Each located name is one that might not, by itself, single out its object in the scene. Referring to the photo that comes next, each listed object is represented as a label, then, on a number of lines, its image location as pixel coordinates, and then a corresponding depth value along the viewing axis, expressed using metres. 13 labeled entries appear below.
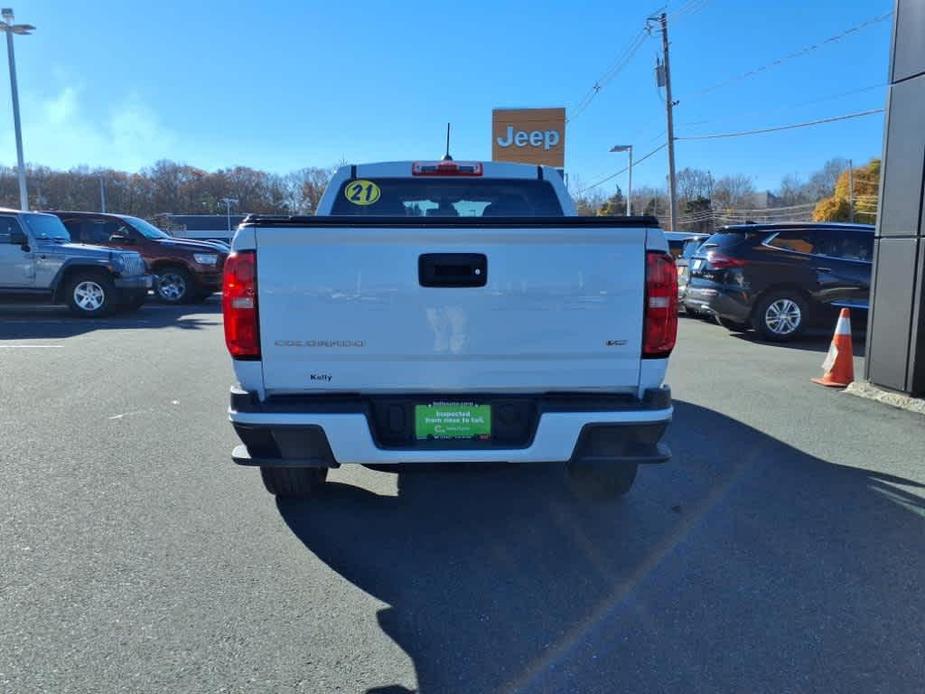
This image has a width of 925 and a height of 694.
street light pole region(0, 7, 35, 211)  22.77
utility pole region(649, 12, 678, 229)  27.06
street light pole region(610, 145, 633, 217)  37.19
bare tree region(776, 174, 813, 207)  78.50
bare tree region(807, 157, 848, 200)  74.94
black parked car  10.19
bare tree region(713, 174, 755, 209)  81.75
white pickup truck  2.96
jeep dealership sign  26.73
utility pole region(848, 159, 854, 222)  49.75
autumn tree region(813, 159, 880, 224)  54.97
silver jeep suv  11.75
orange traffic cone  7.20
